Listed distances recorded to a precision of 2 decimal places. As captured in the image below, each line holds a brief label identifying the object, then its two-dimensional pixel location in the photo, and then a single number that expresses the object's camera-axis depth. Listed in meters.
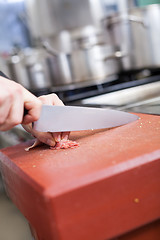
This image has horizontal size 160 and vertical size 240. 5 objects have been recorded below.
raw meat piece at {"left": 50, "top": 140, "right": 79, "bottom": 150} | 0.66
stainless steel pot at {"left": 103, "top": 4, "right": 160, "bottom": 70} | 1.56
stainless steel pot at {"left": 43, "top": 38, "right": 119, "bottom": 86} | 1.62
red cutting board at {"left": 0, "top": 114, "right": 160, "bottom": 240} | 0.46
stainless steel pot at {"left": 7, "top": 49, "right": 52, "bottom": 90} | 1.81
